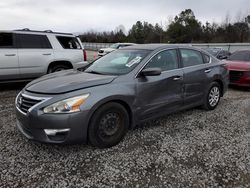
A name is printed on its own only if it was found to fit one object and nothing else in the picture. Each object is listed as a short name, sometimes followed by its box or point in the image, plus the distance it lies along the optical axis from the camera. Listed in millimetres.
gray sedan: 2473
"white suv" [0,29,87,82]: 5404
